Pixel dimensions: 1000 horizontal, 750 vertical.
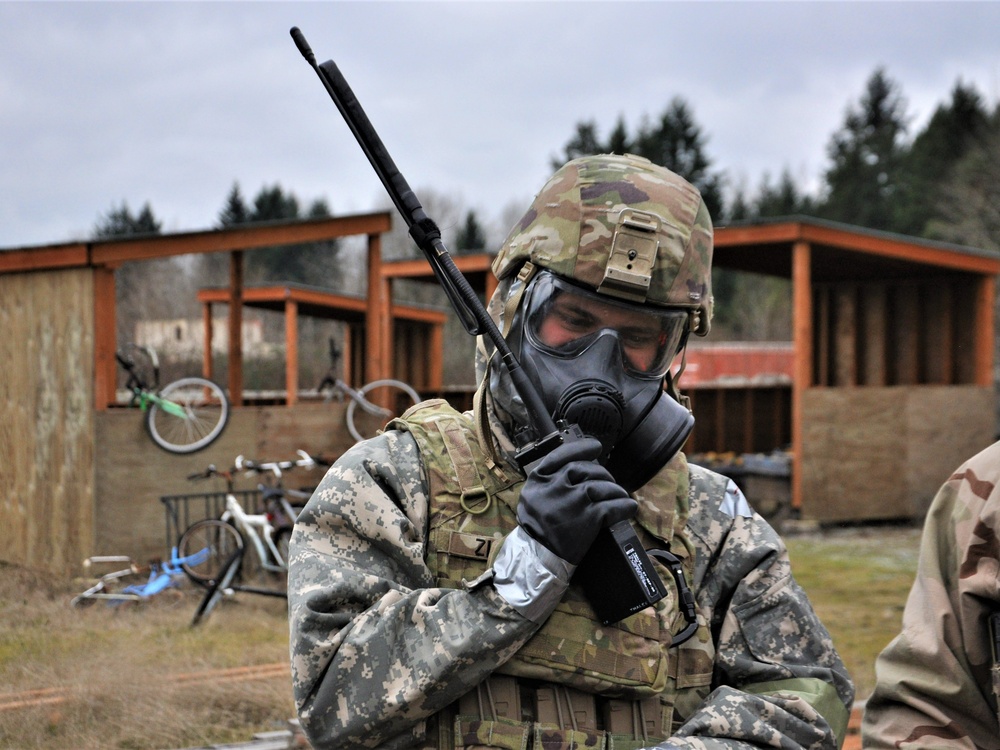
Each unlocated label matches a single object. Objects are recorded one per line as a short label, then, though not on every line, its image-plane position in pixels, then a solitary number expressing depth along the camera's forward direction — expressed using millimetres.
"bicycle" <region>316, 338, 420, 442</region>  10882
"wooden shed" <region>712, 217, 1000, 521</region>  13180
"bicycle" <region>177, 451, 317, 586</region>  8500
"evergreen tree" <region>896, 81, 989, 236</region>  42312
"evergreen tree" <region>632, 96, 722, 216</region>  47344
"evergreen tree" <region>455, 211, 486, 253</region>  46347
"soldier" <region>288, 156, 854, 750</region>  1919
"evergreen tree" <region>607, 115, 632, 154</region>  47000
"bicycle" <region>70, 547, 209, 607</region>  5719
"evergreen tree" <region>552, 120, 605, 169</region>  48844
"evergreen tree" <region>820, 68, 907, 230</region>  47594
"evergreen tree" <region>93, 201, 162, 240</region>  28656
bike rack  9016
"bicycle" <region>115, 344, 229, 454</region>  9312
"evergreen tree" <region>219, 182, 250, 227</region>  45188
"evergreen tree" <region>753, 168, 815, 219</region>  51969
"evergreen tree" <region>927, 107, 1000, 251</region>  34312
